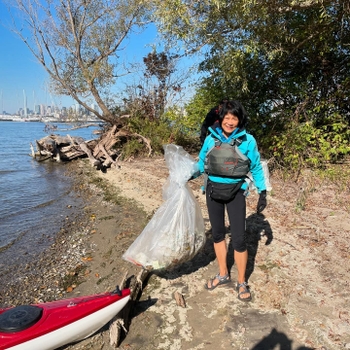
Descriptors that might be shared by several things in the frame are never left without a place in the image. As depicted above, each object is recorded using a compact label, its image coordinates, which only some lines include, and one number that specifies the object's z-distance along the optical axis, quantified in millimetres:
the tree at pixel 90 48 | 13422
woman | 3000
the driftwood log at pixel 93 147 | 13003
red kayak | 2412
